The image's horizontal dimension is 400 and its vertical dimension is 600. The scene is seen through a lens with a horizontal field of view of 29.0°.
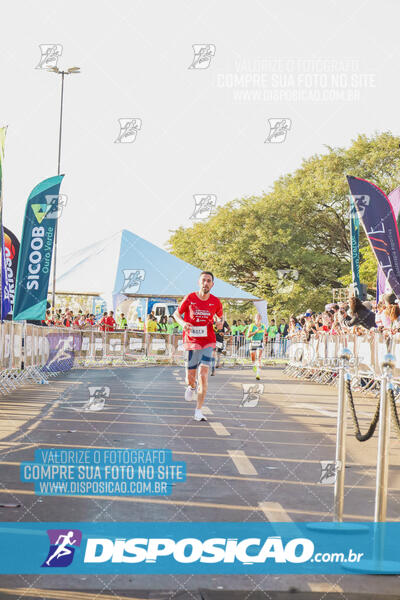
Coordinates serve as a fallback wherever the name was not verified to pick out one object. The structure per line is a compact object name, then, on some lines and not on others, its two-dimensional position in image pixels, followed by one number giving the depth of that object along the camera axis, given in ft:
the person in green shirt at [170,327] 104.83
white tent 114.01
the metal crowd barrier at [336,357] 44.87
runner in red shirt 35.09
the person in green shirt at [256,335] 67.15
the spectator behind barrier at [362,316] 52.16
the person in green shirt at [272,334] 115.44
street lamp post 122.21
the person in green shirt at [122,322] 99.92
